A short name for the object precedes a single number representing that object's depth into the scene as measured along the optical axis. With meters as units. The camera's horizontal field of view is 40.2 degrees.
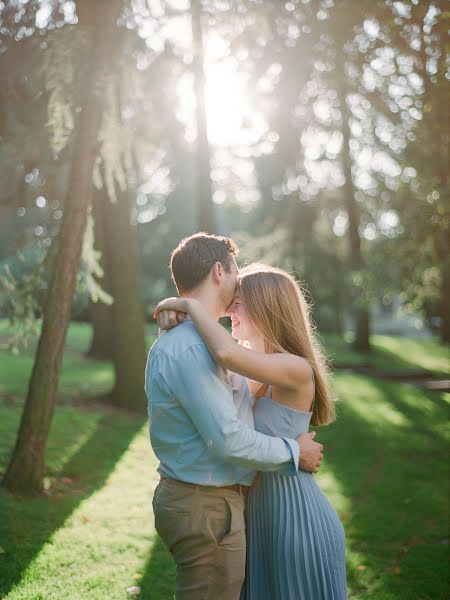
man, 2.62
